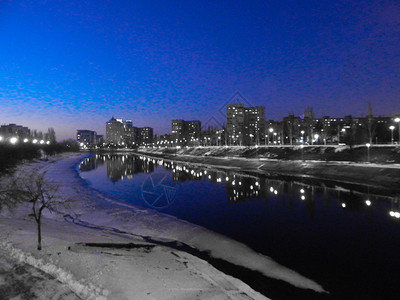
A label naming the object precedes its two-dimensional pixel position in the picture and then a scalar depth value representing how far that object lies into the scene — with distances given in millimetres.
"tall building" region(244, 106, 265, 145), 109525
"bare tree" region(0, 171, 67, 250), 20331
